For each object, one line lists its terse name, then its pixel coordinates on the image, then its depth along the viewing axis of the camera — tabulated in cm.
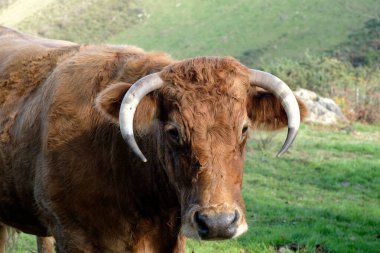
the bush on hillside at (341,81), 2392
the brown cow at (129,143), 382
